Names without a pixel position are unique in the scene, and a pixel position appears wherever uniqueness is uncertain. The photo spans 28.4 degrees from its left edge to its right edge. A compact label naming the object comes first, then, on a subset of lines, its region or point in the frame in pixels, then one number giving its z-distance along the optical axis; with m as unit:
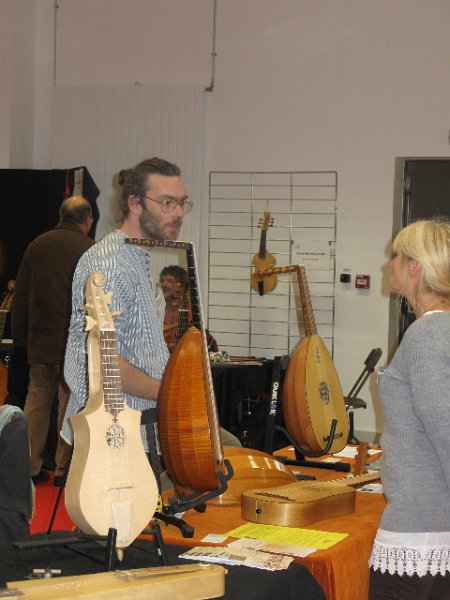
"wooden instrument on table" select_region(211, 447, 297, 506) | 2.61
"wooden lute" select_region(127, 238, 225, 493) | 2.13
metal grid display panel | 6.92
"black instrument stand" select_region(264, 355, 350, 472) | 3.25
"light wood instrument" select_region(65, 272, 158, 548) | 1.74
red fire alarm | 6.81
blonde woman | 1.93
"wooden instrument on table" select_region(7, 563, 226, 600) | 1.47
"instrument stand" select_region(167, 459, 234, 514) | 2.22
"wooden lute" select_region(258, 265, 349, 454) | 3.24
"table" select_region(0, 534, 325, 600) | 1.80
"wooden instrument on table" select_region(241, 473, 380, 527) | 2.38
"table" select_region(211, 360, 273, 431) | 5.46
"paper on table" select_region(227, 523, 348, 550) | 2.22
